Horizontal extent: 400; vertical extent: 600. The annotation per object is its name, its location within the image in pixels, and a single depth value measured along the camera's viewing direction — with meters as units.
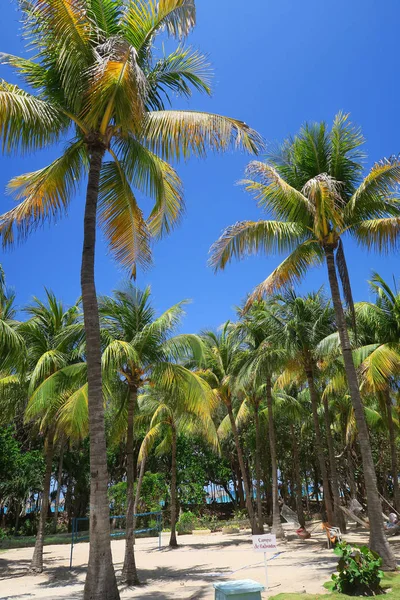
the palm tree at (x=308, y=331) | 17.58
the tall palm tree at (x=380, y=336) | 14.02
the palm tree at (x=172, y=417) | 12.64
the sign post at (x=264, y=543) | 9.38
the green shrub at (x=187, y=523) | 30.64
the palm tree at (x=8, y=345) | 11.80
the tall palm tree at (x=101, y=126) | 7.54
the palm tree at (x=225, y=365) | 21.92
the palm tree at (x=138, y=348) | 12.52
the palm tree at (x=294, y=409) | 26.03
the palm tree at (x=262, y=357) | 19.52
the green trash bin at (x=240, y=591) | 6.24
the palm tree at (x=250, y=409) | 22.47
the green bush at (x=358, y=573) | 7.86
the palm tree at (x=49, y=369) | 12.70
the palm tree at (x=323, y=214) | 11.27
